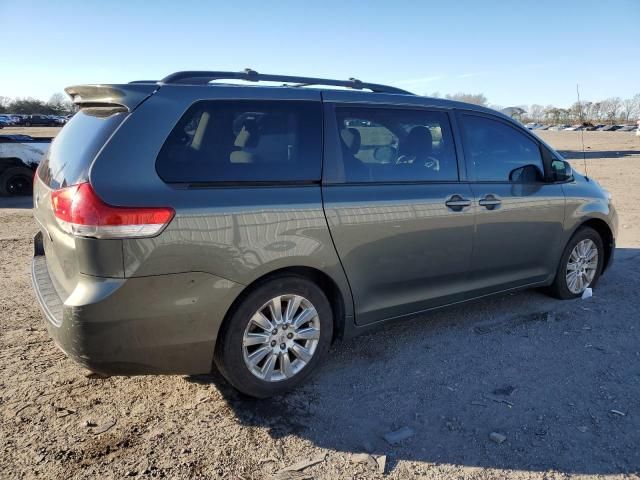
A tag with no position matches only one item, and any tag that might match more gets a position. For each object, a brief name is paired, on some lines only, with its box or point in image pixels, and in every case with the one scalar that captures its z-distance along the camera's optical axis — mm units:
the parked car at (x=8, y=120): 57625
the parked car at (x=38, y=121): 60719
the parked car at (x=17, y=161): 11484
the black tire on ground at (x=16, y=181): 11727
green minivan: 2598
